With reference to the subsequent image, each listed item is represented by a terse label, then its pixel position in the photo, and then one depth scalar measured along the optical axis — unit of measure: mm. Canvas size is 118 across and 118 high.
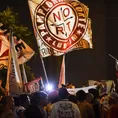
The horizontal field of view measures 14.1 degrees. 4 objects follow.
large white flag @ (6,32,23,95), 11416
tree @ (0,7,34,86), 15062
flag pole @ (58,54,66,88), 15727
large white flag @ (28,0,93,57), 14047
